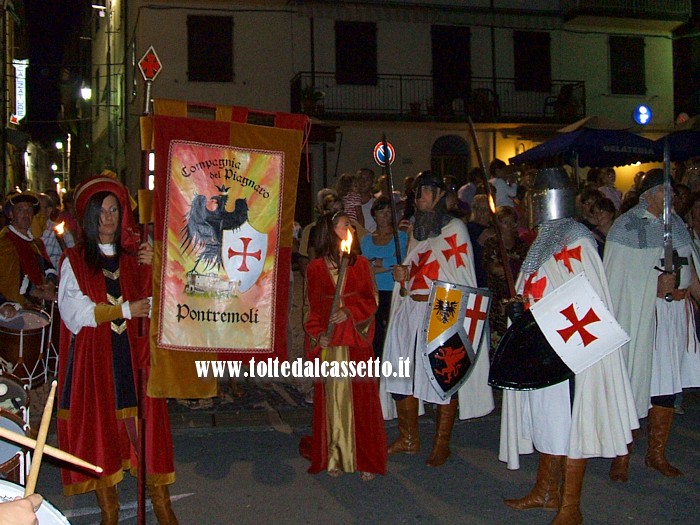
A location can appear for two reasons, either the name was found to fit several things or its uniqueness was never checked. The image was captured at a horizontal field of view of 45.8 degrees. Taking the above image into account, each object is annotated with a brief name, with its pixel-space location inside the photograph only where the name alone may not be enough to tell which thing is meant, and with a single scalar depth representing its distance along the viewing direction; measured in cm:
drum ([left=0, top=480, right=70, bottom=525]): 238
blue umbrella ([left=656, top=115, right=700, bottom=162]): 1223
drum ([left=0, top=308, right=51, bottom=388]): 701
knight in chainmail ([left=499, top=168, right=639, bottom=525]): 468
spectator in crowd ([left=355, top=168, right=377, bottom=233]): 956
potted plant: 1991
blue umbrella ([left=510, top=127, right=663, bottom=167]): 1191
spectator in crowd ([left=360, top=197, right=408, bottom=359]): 768
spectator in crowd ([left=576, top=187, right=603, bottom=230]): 819
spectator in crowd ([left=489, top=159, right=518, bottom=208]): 1177
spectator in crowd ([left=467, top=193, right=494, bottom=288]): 814
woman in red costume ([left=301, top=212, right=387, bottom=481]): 581
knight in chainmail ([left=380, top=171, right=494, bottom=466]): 613
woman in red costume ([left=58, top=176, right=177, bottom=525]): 442
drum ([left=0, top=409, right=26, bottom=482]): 432
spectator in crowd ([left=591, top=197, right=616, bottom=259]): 780
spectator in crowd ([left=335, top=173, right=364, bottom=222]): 903
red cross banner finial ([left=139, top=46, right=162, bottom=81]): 413
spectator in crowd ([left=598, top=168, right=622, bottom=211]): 1122
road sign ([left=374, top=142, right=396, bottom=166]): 1144
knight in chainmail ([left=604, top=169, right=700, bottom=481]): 575
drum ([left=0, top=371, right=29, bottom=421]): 497
